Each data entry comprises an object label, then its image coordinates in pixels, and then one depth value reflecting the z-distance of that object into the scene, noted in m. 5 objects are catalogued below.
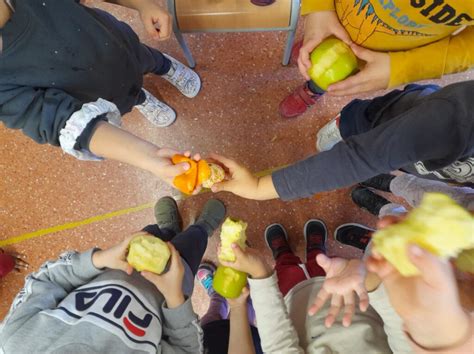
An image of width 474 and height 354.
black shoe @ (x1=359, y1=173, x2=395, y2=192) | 1.31
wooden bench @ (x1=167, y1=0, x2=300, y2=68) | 1.06
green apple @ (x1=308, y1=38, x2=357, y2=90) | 0.89
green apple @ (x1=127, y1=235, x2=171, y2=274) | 0.85
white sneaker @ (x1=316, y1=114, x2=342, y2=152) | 1.25
